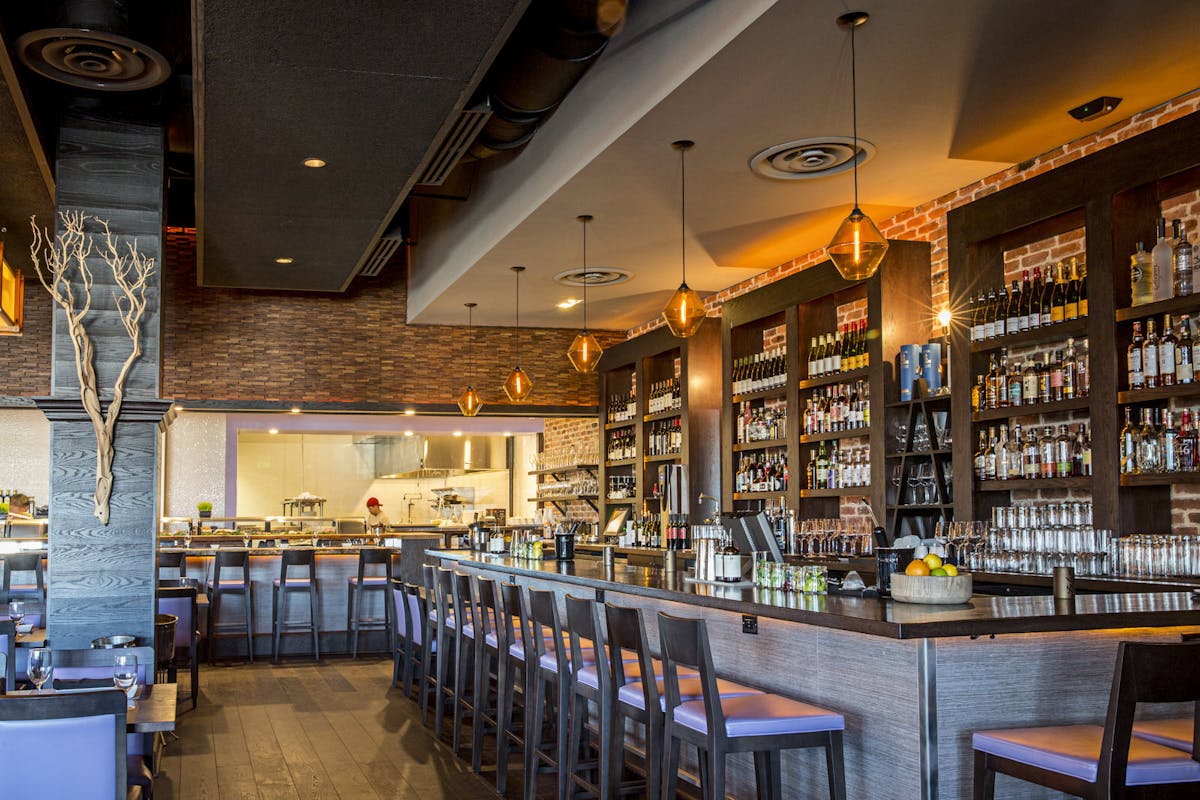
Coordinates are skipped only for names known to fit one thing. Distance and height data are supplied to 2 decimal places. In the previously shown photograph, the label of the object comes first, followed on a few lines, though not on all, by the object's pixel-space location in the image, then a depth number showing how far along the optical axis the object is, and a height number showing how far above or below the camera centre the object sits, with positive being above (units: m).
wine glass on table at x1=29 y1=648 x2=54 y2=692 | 3.68 -0.63
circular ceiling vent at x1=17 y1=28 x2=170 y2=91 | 4.89 +1.99
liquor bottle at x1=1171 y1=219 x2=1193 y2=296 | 4.95 +0.94
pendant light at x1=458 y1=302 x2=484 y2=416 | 10.80 +0.76
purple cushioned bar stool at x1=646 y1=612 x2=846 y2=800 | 3.21 -0.74
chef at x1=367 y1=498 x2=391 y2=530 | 14.23 -0.48
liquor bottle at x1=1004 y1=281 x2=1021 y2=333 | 5.91 +0.88
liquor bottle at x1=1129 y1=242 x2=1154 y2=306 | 5.09 +0.91
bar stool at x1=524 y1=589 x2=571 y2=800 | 4.57 -0.88
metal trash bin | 5.53 -0.83
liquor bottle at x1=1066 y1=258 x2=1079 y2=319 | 5.54 +0.91
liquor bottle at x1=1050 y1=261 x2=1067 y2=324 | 5.61 +0.90
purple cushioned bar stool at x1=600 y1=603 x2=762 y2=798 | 3.59 -0.76
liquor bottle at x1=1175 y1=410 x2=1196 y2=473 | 4.84 +0.10
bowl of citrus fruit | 3.49 -0.36
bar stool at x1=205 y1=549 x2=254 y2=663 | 9.50 -0.98
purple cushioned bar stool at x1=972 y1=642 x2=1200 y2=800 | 2.64 -0.71
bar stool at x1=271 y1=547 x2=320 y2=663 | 9.63 -0.97
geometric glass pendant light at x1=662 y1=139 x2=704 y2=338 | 6.51 +0.99
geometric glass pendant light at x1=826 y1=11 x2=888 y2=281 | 5.10 +1.07
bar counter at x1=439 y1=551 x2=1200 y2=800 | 3.11 -0.60
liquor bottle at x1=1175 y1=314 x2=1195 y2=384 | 4.87 +0.51
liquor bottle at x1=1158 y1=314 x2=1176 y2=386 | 4.97 +0.52
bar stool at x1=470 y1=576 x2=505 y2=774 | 5.45 -0.90
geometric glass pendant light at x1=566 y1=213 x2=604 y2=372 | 8.21 +0.95
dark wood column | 5.60 +0.30
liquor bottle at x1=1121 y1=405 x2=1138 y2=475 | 5.11 +0.11
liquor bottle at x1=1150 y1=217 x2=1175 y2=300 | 5.02 +0.95
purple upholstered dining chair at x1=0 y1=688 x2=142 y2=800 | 2.83 -0.69
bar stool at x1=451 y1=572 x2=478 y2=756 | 5.94 -0.92
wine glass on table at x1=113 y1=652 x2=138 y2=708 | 3.57 -0.65
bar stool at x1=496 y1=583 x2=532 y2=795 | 5.11 -0.91
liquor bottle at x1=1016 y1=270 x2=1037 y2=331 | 5.84 +0.89
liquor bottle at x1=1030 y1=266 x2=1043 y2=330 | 5.88 +0.96
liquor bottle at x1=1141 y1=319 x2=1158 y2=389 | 5.05 +0.53
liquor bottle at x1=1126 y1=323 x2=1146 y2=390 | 5.13 +0.52
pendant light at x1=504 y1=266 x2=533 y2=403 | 9.51 +0.81
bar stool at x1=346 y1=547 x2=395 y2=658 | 9.74 -1.03
